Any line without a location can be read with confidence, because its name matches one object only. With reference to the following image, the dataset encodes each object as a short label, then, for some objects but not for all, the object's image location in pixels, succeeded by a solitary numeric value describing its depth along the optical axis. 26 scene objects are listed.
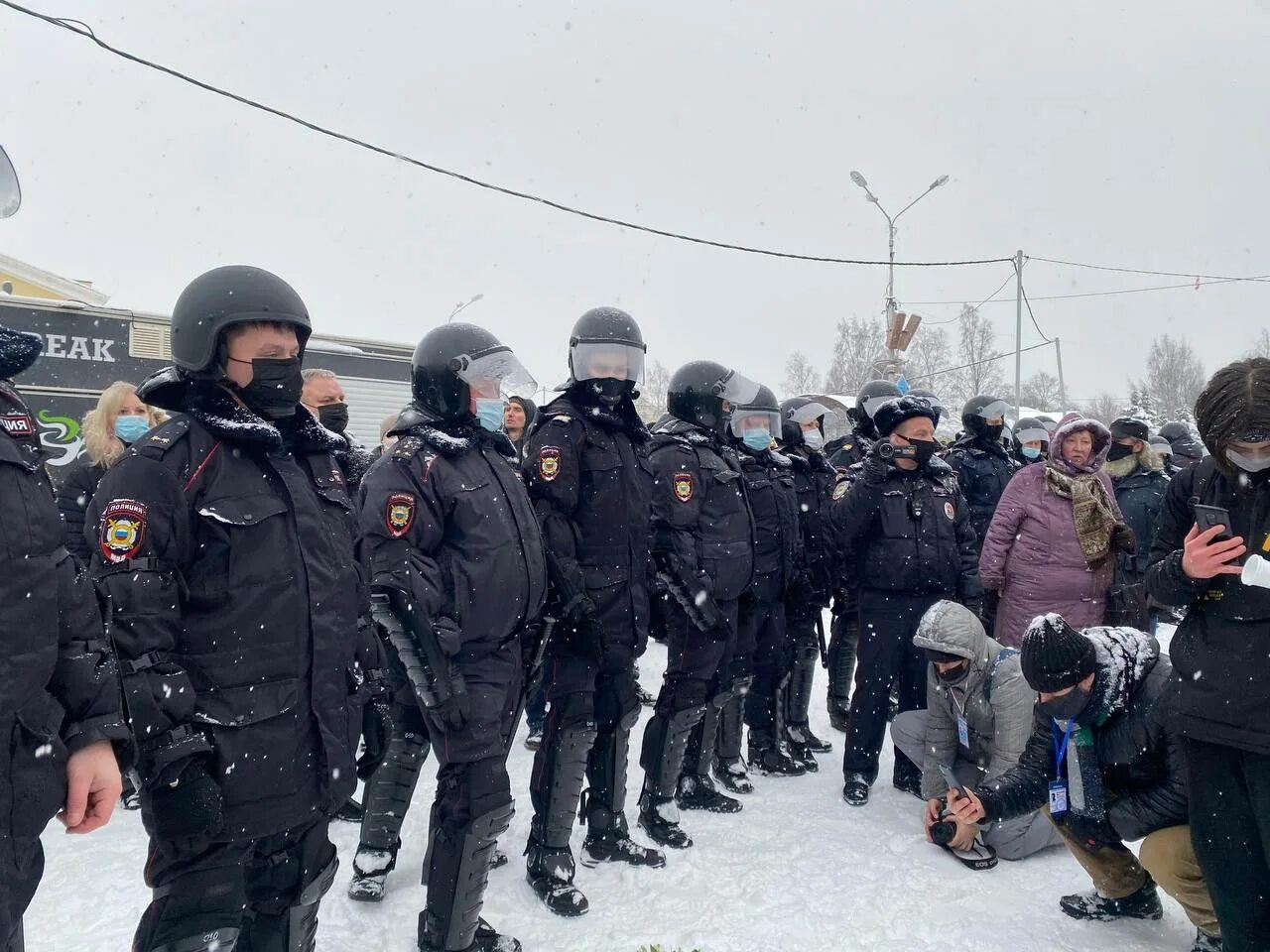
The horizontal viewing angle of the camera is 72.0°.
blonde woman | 4.65
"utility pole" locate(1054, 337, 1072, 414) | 37.94
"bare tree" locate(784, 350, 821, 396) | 72.12
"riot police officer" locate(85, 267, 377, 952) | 2.09
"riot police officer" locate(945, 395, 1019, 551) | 7.15
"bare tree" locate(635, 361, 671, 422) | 62.45
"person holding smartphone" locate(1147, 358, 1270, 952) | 2.67
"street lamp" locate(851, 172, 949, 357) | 20.34
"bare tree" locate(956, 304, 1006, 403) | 58.41
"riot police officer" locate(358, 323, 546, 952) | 3.01
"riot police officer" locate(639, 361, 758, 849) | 4.39
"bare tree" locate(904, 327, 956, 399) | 58.48
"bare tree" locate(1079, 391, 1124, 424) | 63.86
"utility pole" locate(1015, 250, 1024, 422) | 25.00
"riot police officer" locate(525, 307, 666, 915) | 3.73
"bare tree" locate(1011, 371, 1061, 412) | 66.38
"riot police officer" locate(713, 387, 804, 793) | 5.12
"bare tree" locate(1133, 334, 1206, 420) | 61.52
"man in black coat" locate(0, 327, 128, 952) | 1.72
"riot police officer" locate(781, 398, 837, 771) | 5.88
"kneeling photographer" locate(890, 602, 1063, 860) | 4.20
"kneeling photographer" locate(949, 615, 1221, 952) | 3.22
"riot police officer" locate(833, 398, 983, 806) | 5.04
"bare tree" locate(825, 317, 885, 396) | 57.38
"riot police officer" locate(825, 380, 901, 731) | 6.40
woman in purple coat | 5.05
